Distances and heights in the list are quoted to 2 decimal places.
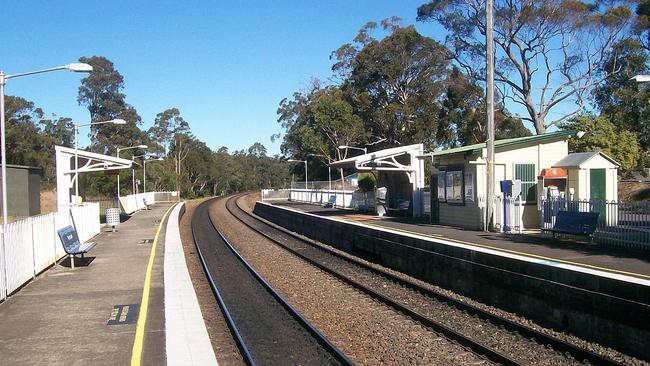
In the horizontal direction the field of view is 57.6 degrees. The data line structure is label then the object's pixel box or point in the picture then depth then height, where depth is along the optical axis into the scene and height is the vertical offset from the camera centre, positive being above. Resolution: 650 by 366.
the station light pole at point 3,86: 12.58 +2.26
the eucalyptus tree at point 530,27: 40.75 +10.68
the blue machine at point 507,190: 19.33 -0.43
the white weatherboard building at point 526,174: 19.27 +0.10
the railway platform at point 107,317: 7.34 -2.12
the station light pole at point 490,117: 19.83 +2.12
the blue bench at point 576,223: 15.17 -1.26
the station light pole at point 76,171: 26.61 +0.61
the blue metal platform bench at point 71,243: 15.06 -1.55
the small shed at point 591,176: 18.80 +0.00
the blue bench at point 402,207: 30.64 -1.48
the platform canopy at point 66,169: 28.26 +0.76
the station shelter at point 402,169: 29.12 +0.48
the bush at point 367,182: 54.50 -0.24
